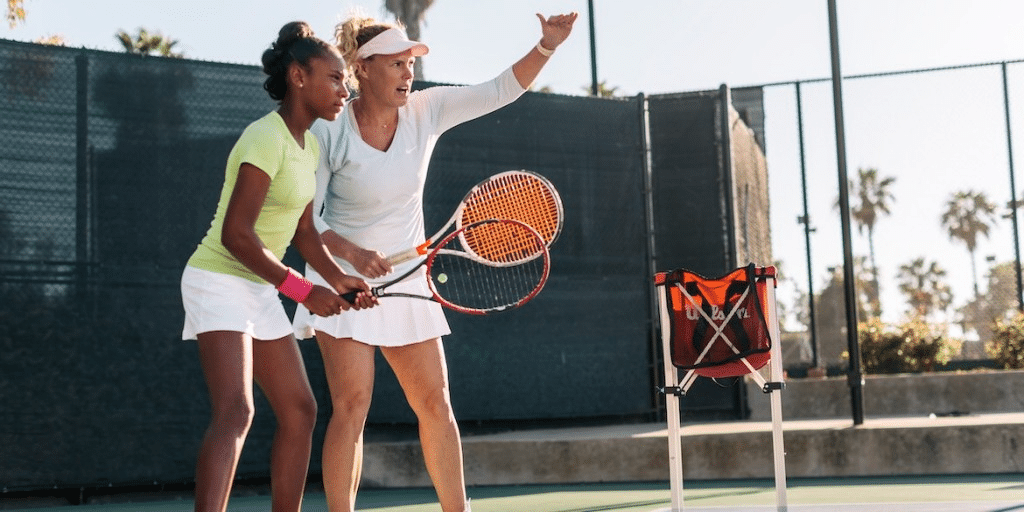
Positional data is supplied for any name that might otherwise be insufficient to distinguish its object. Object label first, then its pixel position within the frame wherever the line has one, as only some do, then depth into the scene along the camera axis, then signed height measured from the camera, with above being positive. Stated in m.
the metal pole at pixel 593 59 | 10.13 +2.10
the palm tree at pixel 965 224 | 50.38 +3.64
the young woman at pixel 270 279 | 3.37 +0.16
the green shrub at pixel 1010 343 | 10.09 -0.22
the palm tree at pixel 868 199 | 48.47 +4.48
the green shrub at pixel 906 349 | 10.44 -0.25
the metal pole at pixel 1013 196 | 9.84 +0.90
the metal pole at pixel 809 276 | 9.80 +0.34
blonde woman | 3.87 +0.31
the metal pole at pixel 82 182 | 6.75 +0.85
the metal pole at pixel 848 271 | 7.34 +0.28
